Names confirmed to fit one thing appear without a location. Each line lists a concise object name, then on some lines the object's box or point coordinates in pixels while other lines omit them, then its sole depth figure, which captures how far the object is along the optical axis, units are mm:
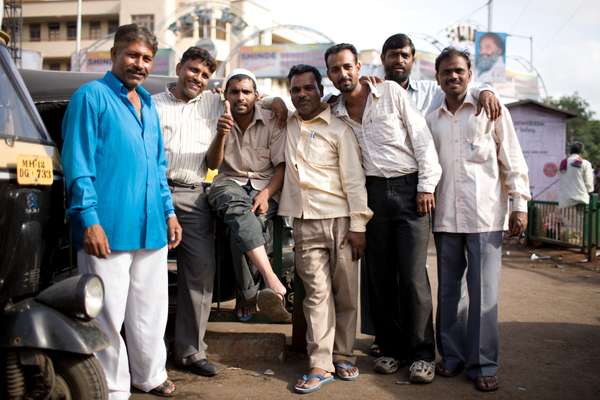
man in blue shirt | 3102
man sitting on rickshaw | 3811
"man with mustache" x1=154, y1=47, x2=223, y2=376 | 3977
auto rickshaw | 2586
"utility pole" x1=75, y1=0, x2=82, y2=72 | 26586
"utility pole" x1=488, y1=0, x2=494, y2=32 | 25109
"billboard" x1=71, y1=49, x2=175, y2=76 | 24688
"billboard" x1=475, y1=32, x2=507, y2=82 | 23688
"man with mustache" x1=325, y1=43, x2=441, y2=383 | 3926
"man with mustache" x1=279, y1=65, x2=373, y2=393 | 3918
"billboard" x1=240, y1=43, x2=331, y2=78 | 22844
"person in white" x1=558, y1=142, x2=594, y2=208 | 11758
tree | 38375
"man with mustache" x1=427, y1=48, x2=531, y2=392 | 3932
